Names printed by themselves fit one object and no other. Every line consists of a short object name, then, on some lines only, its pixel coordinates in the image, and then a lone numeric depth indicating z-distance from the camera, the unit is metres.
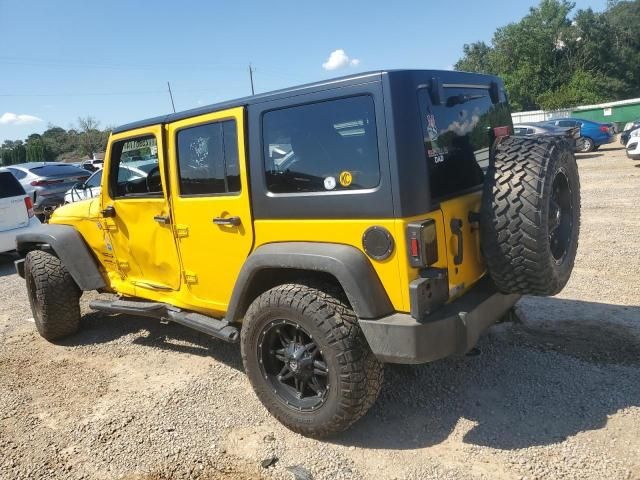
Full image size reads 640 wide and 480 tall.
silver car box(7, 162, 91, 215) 11.59
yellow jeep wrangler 2.56
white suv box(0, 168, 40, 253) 8.03
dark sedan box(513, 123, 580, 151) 18.45
